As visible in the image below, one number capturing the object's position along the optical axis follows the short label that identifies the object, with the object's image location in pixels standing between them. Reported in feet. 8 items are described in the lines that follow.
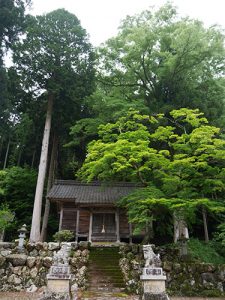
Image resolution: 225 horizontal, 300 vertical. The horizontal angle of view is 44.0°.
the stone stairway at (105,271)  33.58
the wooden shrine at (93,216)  56.28
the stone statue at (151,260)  23.54
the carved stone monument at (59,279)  21.82
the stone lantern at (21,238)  40.36
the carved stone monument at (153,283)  21.93
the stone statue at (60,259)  23.17
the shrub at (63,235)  40.45
